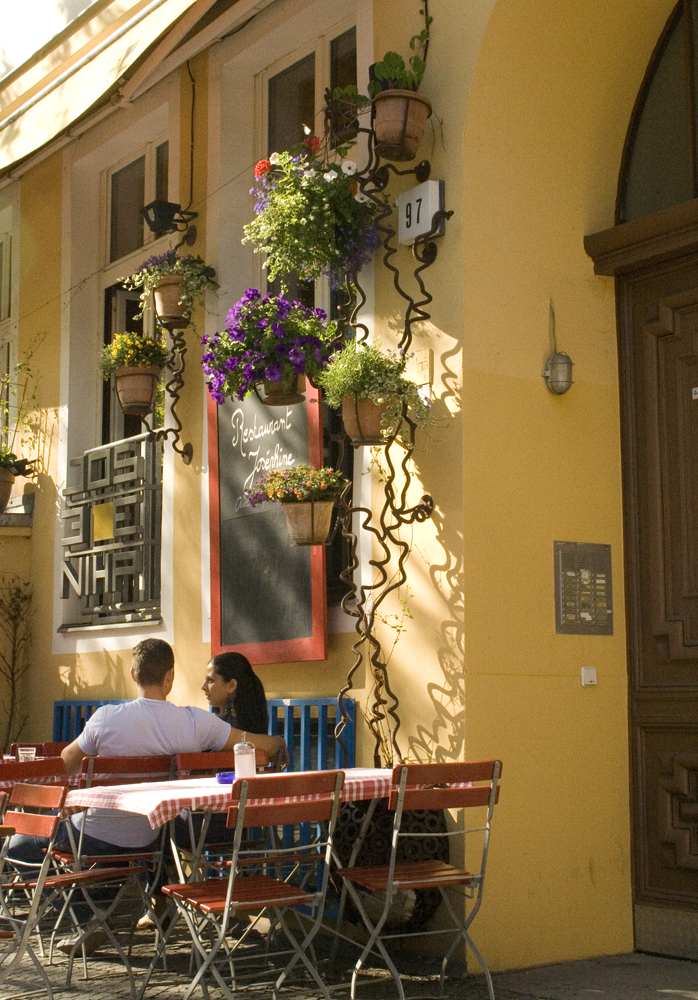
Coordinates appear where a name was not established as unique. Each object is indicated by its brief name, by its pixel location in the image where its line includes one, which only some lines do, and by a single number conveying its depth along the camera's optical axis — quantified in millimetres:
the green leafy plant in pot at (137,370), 8195
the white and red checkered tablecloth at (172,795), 4320
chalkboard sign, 6539
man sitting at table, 5344
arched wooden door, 5652
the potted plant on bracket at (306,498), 6023
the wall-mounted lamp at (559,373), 5852
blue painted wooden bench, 5977
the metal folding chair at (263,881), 4277
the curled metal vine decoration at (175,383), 7973
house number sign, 5789
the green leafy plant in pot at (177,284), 7730
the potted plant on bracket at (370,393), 5648
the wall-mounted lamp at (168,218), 8031
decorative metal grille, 8320
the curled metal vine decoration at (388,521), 5793
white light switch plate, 5777
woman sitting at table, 6152
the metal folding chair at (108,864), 4969
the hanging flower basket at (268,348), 6129
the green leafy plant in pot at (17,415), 9570
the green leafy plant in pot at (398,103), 5738
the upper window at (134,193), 8945
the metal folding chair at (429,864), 4633
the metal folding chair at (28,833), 4516
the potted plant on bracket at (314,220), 6090
